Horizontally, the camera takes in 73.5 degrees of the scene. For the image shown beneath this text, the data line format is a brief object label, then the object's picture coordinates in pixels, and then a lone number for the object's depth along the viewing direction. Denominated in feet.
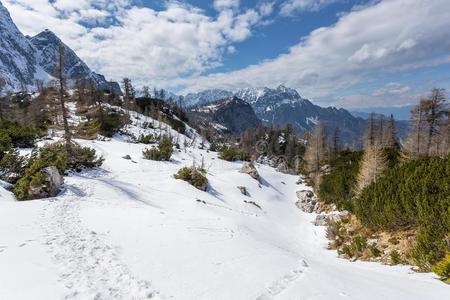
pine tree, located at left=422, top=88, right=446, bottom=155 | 98.53
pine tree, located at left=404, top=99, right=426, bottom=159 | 101.91
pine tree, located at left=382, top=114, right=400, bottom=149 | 179.42
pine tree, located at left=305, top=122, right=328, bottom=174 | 146.00
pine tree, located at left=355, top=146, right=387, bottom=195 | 82.41
